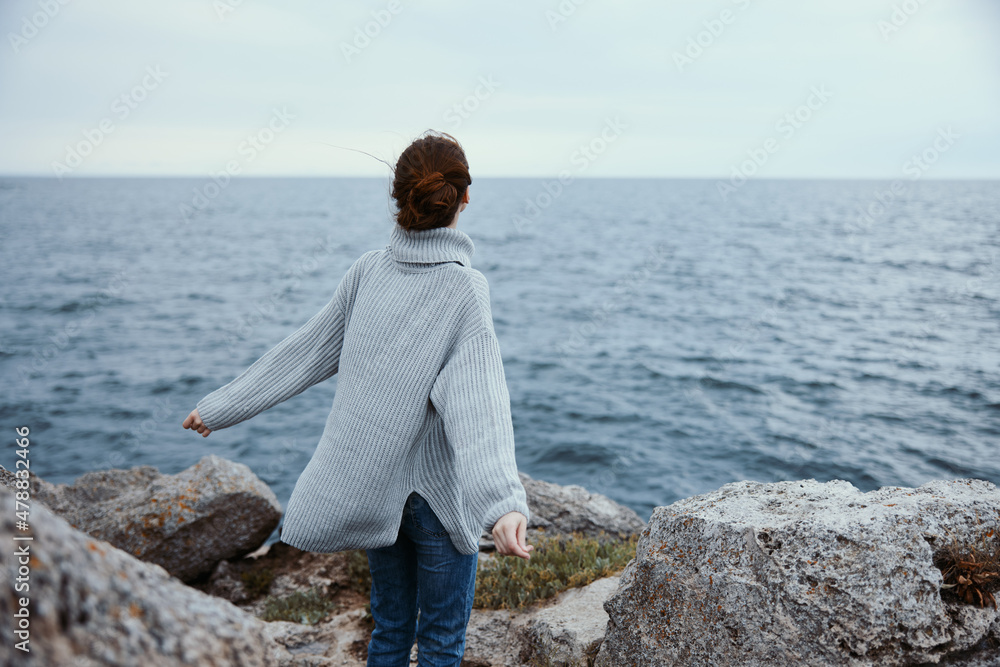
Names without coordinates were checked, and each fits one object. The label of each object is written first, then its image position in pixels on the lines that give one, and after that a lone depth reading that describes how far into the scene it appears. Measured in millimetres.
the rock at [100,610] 1196
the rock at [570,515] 6609
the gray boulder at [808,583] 2773
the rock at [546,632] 3900
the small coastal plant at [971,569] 2854
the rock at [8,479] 2953
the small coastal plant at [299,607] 5266
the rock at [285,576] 5797
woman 2539
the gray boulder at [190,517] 6227
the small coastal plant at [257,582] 6227
